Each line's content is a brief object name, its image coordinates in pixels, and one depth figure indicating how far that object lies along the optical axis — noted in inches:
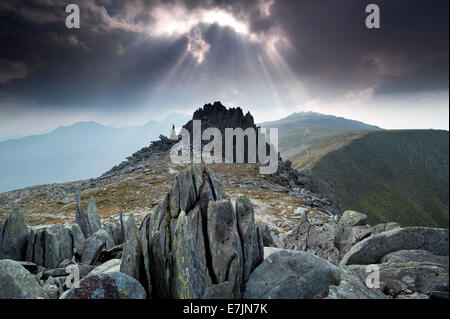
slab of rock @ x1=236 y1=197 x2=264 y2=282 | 402.6
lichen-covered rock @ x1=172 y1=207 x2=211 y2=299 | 320.2
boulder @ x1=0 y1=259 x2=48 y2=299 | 334.6
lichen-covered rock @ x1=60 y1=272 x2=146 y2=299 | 279.6
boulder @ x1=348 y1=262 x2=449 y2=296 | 389.1
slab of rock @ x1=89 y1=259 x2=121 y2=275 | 482.8
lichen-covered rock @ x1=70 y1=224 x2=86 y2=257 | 646.8
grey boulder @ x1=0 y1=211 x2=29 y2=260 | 589.3
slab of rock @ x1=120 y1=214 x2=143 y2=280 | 363.9
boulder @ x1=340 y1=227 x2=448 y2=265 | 498.6
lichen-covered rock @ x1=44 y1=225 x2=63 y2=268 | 597.0
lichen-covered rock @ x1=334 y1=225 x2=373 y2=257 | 633.0
